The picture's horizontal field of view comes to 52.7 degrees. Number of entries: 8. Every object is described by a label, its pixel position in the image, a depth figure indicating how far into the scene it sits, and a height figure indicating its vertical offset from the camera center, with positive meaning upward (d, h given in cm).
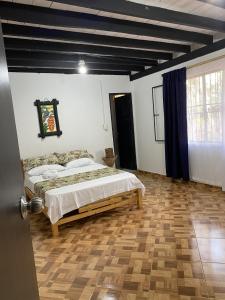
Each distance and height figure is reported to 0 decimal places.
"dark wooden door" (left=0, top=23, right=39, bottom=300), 74 -33
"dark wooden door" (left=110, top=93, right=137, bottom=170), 579 -28
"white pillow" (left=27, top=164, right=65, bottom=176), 396 -77
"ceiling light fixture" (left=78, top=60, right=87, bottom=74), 385 +96
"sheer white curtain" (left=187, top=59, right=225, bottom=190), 372 -15
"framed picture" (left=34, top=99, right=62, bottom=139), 466 +17
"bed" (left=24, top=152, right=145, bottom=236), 283 -93
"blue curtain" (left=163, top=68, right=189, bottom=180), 425 -15
